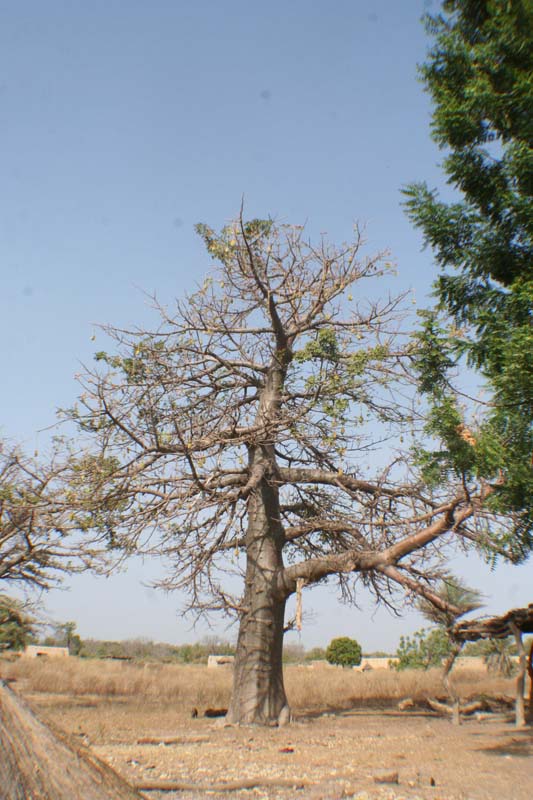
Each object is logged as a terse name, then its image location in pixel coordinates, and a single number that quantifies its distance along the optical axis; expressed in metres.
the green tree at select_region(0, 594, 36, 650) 16.91
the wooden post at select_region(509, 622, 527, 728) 9.45
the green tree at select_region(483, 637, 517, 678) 22.27
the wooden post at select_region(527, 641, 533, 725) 10.76
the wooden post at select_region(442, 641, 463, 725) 10.20
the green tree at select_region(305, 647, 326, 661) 50.62
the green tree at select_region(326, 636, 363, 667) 33.75
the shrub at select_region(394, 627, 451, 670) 25.39
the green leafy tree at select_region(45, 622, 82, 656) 45.75
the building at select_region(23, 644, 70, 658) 43.83
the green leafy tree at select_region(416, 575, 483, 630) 9.42
